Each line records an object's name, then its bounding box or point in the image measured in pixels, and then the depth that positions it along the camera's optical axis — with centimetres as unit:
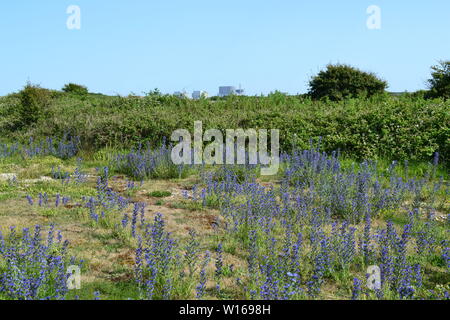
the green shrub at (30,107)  1475
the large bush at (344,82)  1752
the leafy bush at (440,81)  1683
